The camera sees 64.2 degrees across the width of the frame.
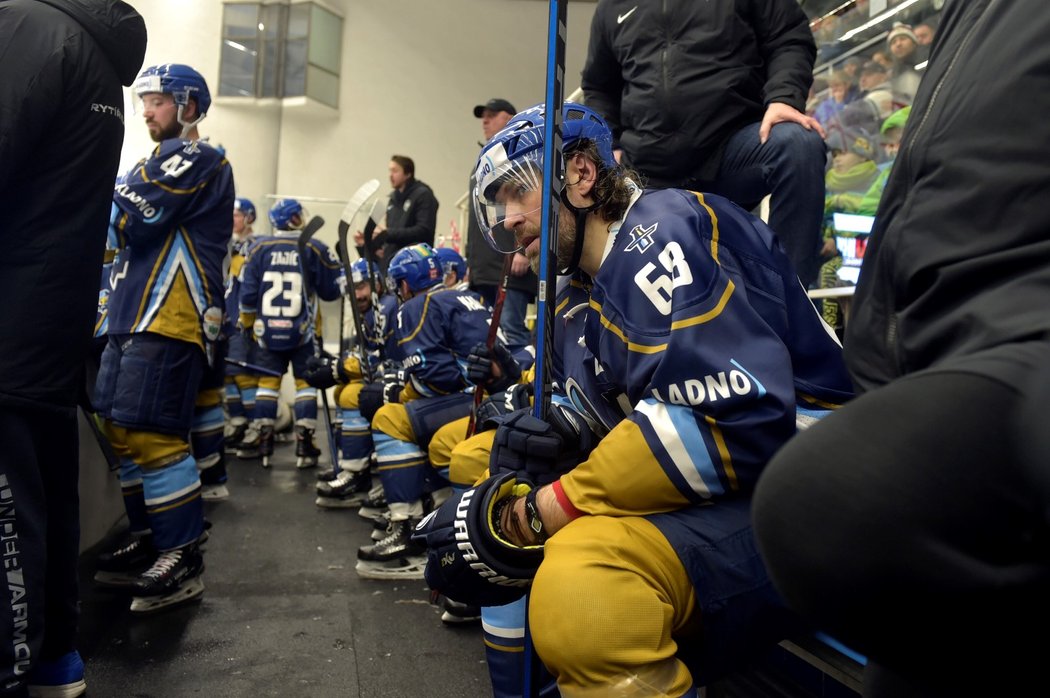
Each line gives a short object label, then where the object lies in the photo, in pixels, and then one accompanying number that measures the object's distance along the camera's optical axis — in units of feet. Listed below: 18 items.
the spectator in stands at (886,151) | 11.87
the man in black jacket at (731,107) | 7.58
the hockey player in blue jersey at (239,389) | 22.59
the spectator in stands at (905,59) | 12.03
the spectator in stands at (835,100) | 13.35
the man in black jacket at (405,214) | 20.67
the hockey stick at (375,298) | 17.98
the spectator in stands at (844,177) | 12.08
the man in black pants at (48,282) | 6.28
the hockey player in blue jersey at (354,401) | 17.11
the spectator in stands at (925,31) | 11.61
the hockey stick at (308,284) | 19.22
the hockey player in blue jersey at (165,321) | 9.99
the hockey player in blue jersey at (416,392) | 12.76
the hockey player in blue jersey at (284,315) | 21.09
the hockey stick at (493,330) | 10.58
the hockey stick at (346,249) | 17.46
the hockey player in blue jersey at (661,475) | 4.15
